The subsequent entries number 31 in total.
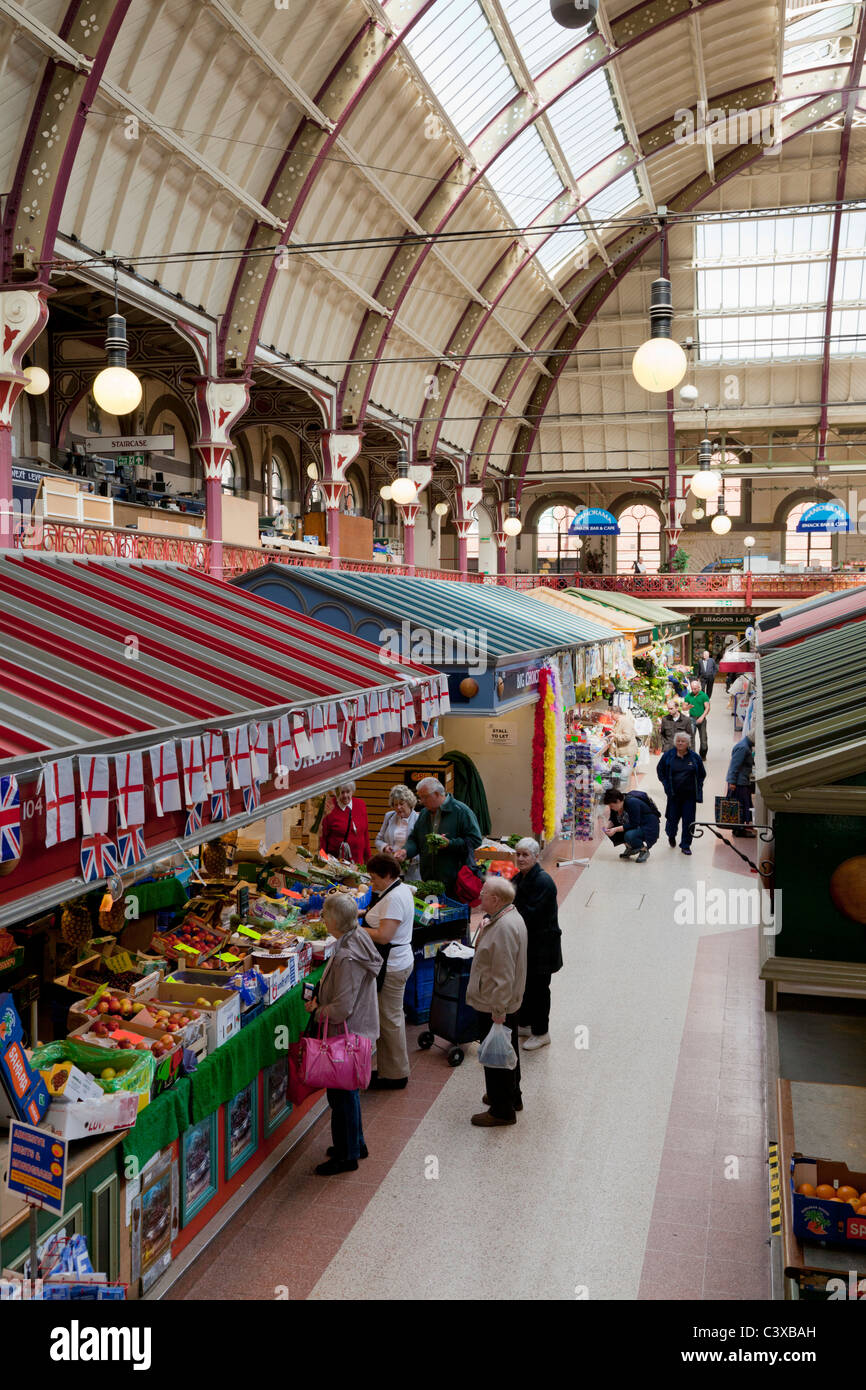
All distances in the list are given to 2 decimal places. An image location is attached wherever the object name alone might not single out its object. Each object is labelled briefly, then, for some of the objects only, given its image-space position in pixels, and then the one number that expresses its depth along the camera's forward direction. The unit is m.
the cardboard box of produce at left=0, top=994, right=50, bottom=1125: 3.54
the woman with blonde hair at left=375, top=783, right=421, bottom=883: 7.84
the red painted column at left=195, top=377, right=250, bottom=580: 14.09
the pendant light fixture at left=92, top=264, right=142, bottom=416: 8.59
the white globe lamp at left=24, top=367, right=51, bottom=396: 10.63
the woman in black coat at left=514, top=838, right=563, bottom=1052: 6.11
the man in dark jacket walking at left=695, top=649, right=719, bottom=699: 24.64
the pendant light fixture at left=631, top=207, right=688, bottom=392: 5.96
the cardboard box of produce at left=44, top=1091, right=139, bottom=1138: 3.64
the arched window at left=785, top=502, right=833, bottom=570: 33.81
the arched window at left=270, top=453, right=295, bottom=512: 23.22
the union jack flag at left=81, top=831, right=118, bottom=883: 3.65
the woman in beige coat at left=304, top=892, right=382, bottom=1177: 4.96
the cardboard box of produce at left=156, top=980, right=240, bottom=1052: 4.61
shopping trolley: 6.31
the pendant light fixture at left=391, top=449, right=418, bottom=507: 17.80
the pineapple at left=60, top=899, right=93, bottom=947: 5.42
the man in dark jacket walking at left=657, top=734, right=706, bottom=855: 11.23
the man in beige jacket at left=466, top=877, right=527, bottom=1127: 5.39
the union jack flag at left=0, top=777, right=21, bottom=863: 3.12
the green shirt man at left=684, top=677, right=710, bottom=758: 17.14
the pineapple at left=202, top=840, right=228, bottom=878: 6.82
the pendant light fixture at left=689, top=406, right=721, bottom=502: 15.91
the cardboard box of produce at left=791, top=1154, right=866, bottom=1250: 3.16
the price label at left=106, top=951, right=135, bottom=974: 5.15
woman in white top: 5.66
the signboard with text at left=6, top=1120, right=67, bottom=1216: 2.99
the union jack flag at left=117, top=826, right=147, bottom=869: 3.86
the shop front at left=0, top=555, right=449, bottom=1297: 3.63
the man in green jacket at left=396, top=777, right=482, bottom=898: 7.47
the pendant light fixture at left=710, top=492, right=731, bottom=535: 23.83
